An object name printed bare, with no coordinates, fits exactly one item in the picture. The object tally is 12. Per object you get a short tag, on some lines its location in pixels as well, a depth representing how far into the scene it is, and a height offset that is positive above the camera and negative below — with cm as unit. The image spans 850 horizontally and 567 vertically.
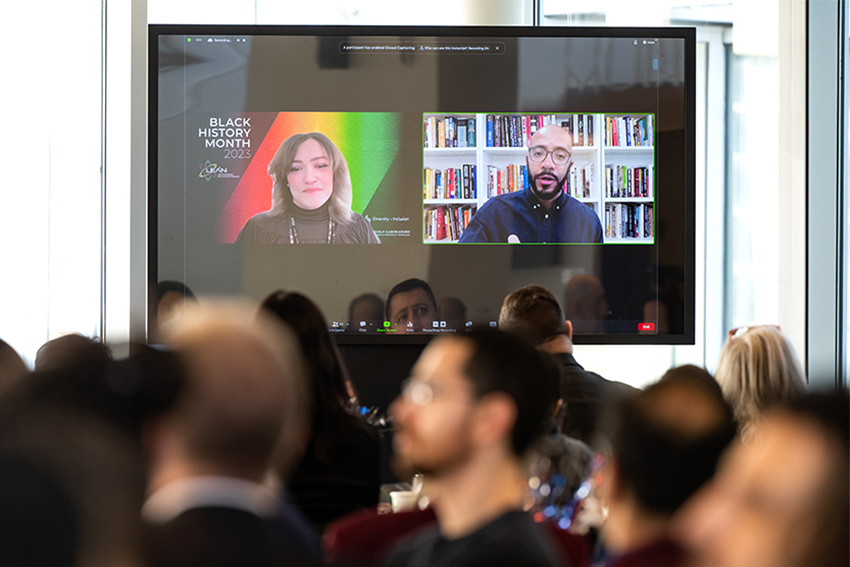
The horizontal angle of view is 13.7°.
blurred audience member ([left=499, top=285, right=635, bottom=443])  1076 -26
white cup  1050 -54
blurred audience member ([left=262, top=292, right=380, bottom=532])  1031 -39
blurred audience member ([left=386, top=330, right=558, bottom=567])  721 -25
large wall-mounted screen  1152 +27
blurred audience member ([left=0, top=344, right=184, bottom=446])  660 -18
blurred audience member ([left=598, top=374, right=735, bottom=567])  666 -25
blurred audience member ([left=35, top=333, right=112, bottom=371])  808 -19
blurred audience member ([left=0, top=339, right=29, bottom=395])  1003 -23
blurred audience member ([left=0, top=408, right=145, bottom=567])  483 -22
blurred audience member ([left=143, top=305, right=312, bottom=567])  547 -22
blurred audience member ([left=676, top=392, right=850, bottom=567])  416 -19
